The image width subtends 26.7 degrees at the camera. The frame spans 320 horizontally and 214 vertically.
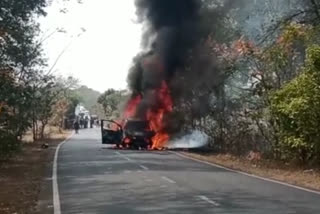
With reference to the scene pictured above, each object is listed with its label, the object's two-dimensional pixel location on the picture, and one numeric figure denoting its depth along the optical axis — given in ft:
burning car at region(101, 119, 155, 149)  128.36
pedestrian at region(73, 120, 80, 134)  257.14
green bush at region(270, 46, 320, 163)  71.72
